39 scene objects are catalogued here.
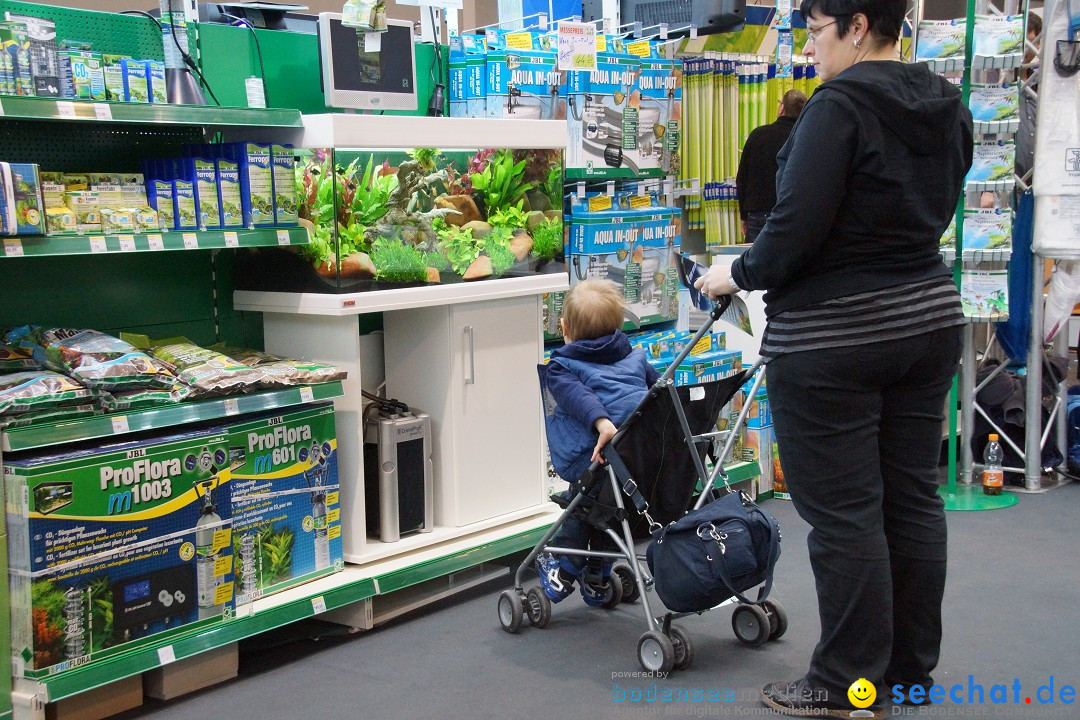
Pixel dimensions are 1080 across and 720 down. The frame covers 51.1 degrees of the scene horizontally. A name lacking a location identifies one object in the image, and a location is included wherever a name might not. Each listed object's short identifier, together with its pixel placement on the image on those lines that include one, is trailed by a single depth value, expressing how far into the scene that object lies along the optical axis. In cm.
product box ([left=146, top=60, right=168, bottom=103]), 344
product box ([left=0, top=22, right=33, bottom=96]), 303
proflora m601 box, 347
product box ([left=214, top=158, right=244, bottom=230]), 353
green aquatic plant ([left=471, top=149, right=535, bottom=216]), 428
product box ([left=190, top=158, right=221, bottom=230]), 346
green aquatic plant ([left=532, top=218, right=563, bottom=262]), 448
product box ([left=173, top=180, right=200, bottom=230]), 342
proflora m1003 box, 294
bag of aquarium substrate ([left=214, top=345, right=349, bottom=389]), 354
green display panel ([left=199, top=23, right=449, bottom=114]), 388
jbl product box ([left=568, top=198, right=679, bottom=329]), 513
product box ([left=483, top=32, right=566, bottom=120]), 475
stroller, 342
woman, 266
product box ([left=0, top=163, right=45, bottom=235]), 292
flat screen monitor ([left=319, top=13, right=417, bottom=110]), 387
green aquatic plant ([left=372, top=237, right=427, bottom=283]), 388
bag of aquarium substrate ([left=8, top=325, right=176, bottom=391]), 313
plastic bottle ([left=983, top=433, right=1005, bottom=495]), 554
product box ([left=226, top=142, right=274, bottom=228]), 357
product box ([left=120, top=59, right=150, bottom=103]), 337
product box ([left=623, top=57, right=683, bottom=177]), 539
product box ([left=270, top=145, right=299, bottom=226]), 367
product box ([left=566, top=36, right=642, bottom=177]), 504
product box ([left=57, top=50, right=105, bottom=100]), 318
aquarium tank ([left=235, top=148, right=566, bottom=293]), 377
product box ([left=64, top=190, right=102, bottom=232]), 317
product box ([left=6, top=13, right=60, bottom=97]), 309
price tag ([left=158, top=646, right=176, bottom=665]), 318
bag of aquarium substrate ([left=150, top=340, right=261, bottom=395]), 336
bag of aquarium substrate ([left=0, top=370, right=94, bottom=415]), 297
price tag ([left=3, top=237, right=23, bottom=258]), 294
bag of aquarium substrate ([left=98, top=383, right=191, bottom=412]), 315
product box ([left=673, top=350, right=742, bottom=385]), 512
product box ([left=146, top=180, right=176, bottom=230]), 341
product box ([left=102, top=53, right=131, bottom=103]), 332
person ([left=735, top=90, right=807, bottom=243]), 561
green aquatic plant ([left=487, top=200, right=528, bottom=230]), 434
